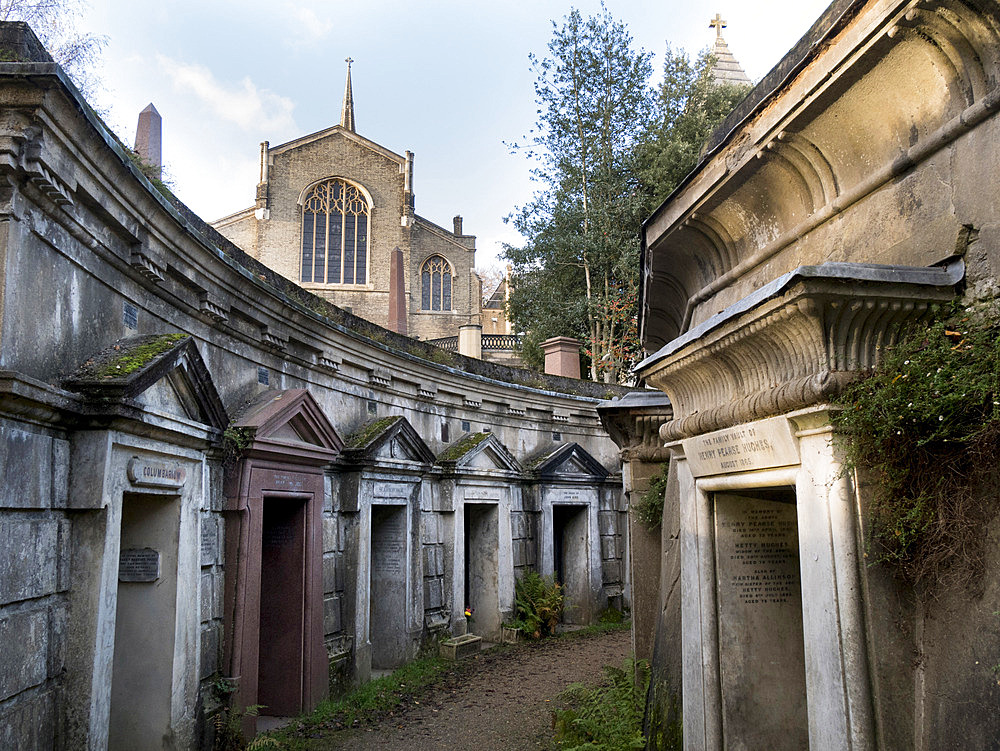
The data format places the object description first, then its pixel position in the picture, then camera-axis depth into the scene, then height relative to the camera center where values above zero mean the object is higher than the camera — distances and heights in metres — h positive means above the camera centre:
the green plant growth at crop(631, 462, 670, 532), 7.84 +0.07
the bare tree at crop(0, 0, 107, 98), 9.71 +6.47
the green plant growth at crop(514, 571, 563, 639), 13.55 -1.70
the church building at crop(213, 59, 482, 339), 35.78 +14.01
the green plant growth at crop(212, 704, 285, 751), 6.76 -1.96
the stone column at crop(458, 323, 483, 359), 27.25 +6.31
